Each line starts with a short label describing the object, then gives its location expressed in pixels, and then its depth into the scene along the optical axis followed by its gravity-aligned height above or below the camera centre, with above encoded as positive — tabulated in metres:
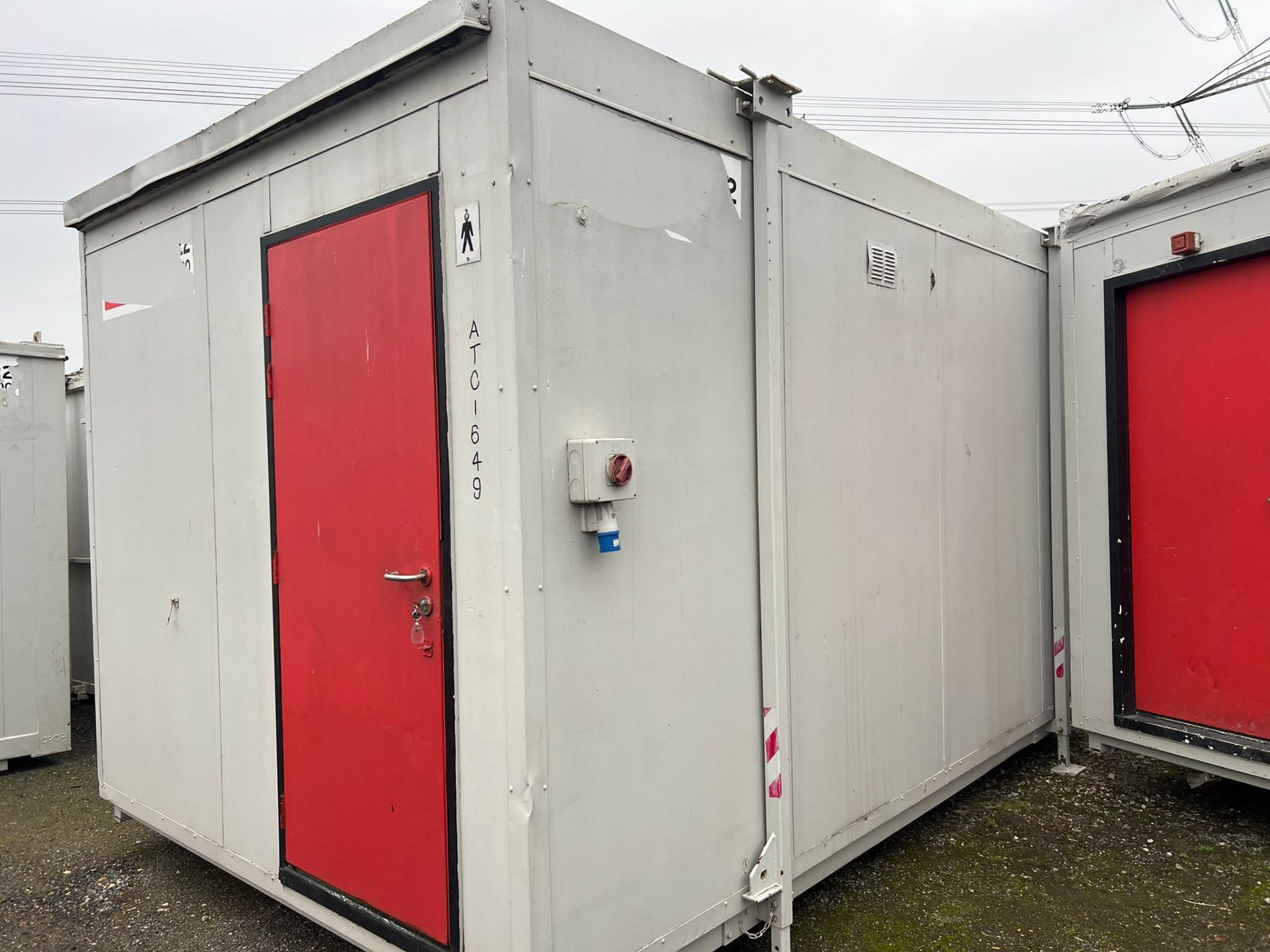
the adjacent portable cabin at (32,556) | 4.87 -0.40
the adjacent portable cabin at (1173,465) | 3.66 -0.02
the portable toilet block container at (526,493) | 2.22 -0.05
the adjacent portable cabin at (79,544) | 6.11 -0.42
